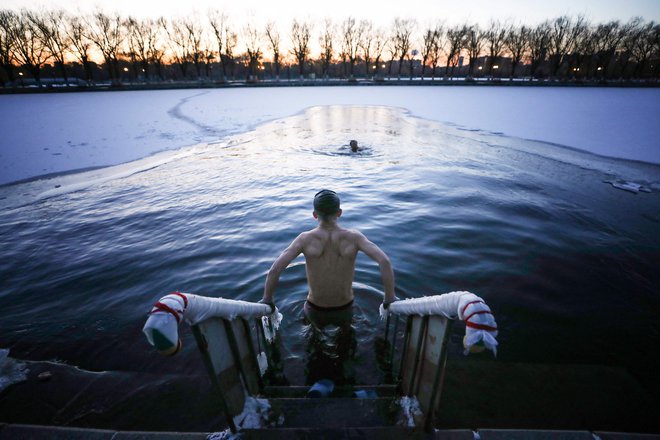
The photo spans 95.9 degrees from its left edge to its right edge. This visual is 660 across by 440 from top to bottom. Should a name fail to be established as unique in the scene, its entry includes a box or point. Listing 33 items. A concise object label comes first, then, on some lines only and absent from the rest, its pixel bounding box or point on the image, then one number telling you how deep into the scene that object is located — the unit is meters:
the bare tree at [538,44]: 63.09
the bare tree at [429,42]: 72.38
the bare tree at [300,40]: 74.38
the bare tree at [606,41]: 60.97
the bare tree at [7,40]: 49.06
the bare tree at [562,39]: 62.69
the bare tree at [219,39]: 70.56
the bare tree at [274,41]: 74.69
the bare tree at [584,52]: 62.31
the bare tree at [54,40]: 53.31
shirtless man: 2.97
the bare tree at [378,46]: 75.88
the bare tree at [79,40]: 58.12
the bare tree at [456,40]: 67.94
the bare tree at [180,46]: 69.25
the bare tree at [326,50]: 78.00
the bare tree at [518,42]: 64.56
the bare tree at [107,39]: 60.47
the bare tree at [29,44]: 50.74
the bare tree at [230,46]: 72.38
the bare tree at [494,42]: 66.75
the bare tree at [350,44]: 76.84
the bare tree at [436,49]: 71.81
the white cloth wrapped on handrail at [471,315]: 1.47
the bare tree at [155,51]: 66.81
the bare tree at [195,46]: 69.89
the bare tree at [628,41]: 60.09
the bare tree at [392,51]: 75.52
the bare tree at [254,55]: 74.69
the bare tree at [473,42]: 67.75
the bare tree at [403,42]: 73.75
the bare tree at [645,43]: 59.06
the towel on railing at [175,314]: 1.42
